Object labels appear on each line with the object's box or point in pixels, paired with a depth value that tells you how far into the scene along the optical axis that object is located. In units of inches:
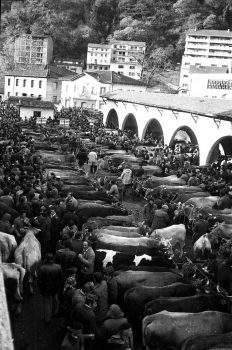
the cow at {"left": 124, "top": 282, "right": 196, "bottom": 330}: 350.3
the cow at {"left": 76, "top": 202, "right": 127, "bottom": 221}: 581.0
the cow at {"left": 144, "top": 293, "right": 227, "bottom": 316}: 334.0
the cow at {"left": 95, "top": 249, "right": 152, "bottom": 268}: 416.2
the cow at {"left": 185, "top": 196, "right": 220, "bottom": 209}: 634.2
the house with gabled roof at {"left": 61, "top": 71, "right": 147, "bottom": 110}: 2306.8
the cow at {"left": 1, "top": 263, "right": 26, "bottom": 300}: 348.5
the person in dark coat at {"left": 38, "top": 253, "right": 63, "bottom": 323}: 342.3
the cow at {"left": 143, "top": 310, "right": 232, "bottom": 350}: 307.6
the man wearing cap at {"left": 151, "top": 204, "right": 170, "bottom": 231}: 531.2
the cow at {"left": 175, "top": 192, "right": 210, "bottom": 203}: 669.9
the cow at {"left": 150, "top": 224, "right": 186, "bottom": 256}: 500.0
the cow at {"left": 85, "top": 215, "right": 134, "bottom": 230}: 533.2
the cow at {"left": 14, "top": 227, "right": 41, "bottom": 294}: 383.9
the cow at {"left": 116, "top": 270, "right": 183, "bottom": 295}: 372.8
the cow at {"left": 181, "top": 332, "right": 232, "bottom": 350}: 286.8
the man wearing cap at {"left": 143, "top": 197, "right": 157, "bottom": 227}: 557.9
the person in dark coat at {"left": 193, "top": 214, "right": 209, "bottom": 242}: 524.1
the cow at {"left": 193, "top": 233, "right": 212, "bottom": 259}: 474.0
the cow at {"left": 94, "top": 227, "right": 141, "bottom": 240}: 483.0
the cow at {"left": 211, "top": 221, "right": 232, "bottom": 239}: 521.0
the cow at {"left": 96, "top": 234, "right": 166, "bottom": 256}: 455.5
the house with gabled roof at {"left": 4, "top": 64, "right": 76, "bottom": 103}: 2534.4
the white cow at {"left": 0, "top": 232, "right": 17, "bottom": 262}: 393.1
